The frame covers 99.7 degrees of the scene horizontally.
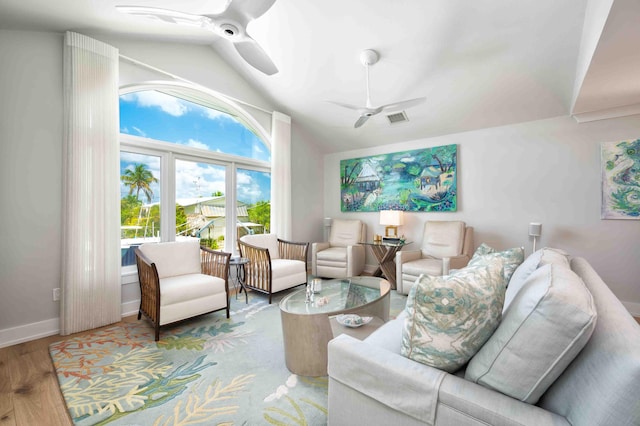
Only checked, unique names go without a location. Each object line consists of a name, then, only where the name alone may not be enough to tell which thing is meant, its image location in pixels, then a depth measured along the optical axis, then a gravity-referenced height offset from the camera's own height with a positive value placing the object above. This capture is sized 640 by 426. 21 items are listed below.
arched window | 3.19 +0.61
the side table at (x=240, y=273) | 3.27 -0.87
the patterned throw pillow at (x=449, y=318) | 0.96 -0.39
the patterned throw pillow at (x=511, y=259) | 1.77 -0.33
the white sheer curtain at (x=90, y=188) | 2.51 +0.24
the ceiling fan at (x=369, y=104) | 2.91 +1.17
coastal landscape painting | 4.24 +0.52
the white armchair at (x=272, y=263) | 3.40 -0.70
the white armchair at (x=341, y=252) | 4.32 -0.67
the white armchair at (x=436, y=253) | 3.45 -0.59
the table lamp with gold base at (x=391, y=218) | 4.35 -0.11
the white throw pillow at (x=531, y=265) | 1.42 -0.30
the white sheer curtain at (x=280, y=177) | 4.46 +0.58
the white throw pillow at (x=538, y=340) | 0.77 -0.39
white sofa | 0.68 -0.58
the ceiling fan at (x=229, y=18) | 1.74 +1.35
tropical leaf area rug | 1.54 -1.14
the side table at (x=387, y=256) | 4.07 -0.69
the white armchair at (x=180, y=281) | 2.43 -0.69
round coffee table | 1.86 -0.79
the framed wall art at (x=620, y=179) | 3.08 +0.36
